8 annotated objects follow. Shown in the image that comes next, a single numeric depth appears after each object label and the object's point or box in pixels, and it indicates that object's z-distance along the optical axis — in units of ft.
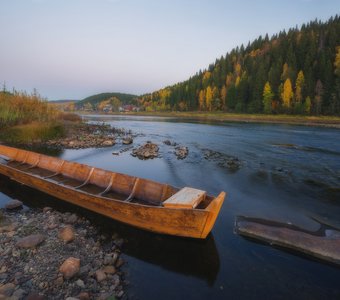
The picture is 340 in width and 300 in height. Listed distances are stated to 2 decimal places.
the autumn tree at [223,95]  327.92
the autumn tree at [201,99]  354.33
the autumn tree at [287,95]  237.45
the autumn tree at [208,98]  337.93
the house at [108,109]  618.85
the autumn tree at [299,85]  237.66
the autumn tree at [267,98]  251.39
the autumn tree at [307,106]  220.43
